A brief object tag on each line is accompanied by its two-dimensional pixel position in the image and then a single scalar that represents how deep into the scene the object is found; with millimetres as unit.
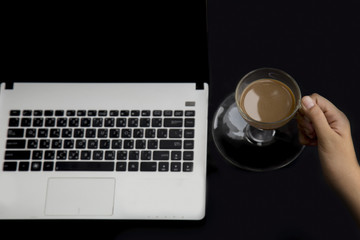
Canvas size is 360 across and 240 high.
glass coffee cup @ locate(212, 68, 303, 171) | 757
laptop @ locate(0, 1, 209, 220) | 777
